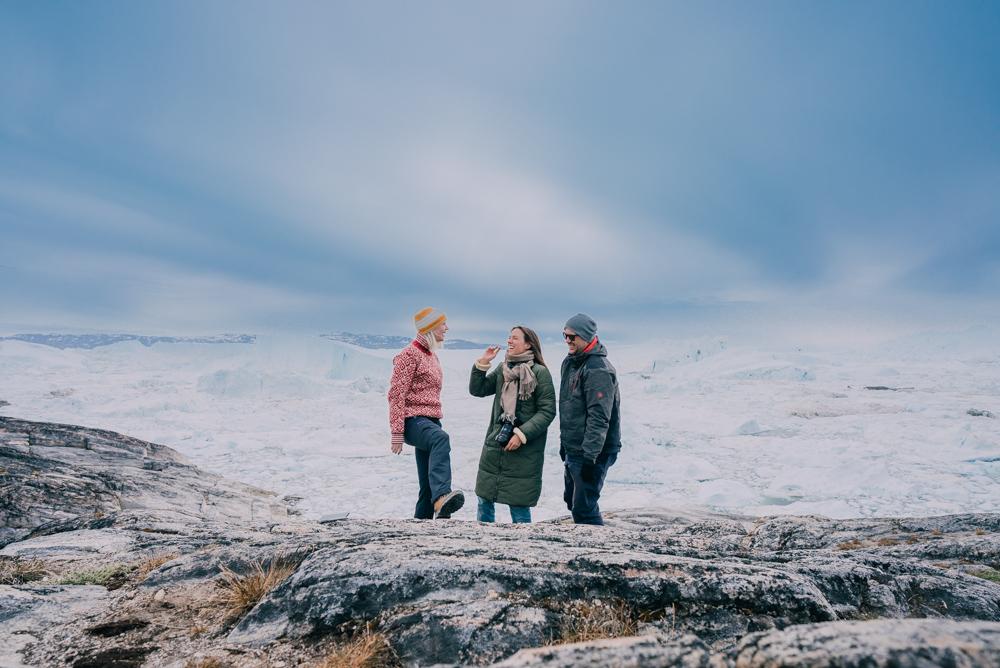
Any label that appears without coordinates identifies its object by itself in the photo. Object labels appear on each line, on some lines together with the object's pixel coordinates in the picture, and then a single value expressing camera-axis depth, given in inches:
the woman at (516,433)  190.7
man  181.0
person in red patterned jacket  190.9
